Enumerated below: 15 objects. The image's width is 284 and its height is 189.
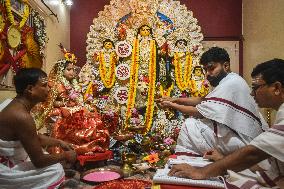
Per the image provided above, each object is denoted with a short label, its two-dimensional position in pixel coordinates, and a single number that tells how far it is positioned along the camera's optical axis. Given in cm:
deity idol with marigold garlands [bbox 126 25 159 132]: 533
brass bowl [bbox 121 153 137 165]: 326
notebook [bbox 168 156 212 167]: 155
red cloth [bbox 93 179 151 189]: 222
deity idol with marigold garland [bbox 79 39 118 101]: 546
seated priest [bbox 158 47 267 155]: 220
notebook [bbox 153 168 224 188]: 126
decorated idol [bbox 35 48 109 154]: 339
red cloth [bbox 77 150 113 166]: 310
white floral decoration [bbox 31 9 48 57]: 398
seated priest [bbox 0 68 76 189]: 180
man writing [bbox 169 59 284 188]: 121
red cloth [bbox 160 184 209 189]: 125
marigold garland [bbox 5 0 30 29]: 296
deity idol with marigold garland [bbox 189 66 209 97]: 537
